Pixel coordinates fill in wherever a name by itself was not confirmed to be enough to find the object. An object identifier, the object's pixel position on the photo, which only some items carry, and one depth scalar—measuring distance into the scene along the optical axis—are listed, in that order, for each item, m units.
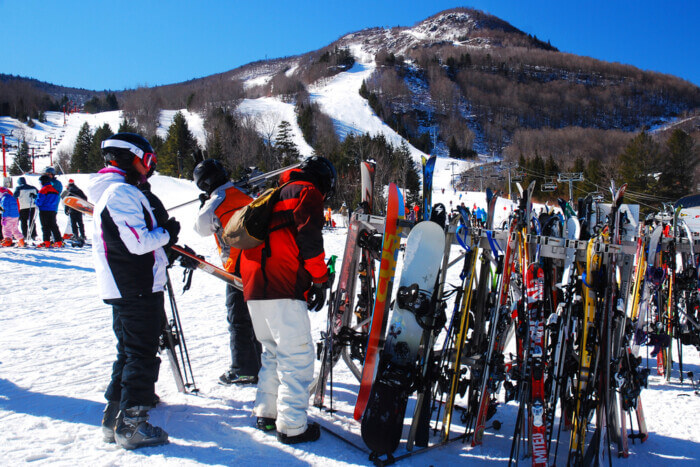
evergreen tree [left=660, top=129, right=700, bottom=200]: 43.50
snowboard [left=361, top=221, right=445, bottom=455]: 2.59
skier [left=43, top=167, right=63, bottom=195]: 10.45
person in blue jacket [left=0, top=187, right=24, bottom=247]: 10.26
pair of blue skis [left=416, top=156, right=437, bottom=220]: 3.15
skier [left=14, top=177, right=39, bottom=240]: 11.25
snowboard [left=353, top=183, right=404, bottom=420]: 2.91
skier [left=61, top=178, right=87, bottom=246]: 11.98
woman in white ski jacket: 2.55
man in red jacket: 2.64
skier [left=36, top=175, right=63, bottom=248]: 10.57
